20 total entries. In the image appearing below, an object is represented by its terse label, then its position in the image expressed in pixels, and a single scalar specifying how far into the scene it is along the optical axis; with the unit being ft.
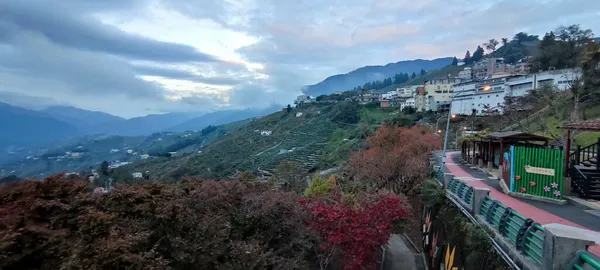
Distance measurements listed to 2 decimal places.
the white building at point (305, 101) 489.01
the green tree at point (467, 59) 518.37
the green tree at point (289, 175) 107.45
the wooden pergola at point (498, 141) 56.54
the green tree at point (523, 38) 485.56
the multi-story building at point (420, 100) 287.69
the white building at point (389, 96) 402.40
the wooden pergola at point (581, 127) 37.98
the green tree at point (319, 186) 69.15
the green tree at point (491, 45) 459.11
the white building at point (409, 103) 298.76
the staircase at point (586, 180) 39.45
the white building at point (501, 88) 168.25
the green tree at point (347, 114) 319.27
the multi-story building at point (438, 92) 280.10
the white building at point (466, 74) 367.76
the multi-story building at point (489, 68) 335.34
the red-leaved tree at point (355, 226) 37.81
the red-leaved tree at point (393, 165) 77.97
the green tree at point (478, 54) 499.88
